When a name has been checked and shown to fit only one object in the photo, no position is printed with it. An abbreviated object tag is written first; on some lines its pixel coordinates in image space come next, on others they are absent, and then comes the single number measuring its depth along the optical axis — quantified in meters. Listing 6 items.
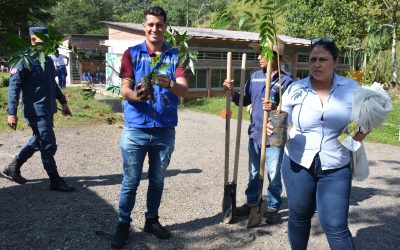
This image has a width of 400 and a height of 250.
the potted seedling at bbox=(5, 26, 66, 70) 2.50
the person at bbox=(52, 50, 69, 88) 18.92
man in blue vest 3.30
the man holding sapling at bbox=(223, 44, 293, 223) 4.08
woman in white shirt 2.81
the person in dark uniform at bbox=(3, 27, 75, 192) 4.77
